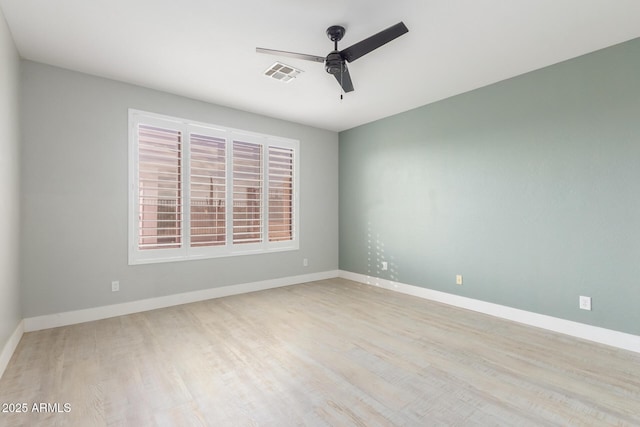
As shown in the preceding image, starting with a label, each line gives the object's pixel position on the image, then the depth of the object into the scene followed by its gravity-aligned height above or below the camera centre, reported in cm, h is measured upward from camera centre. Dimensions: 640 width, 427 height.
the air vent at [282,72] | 312 +163
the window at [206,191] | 373 +43
